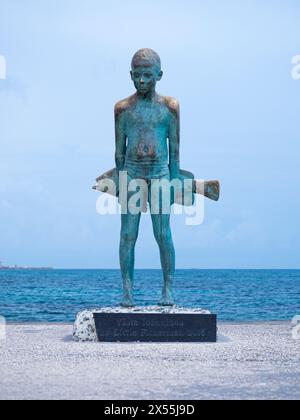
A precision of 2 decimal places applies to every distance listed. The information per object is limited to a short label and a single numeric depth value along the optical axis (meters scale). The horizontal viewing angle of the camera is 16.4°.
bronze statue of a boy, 13.18
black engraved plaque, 12.51
